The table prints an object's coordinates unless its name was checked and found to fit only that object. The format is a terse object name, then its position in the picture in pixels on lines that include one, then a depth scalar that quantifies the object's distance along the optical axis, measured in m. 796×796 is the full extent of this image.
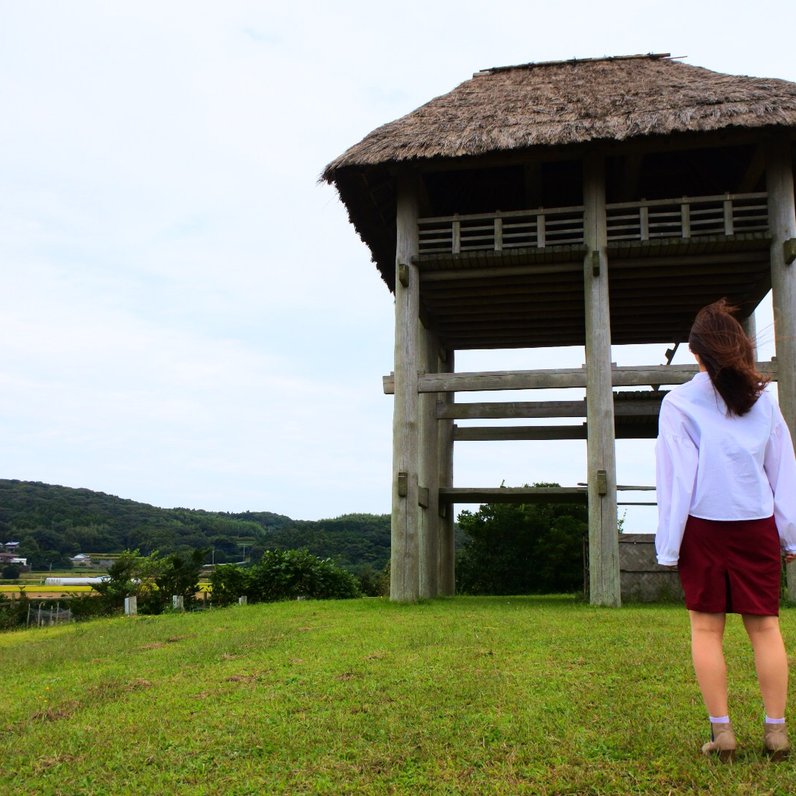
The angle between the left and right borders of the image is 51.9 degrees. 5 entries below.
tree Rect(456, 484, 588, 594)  29.14
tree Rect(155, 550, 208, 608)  19.34
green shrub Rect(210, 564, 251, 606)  19.11
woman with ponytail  3.26
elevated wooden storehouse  11.91
